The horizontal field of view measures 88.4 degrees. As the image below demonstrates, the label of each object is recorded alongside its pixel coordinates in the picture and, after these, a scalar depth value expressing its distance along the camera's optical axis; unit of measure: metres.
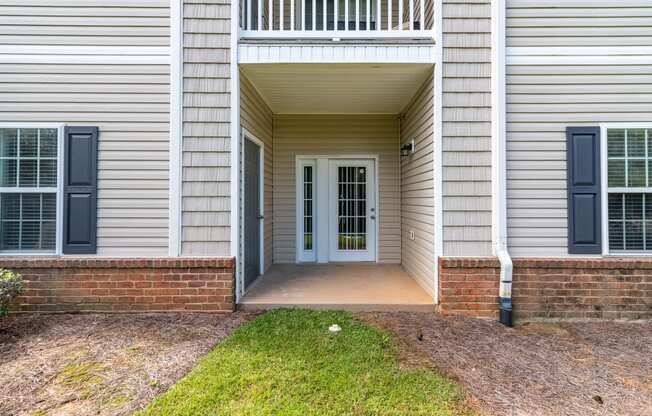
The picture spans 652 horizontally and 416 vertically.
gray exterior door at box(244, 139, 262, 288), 4.52
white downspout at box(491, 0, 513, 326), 3.79
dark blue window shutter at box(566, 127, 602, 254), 3.80
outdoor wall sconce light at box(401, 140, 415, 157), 5.16
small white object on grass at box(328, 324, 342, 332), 3.37
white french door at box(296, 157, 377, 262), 6.36
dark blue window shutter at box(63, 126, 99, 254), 3.83
